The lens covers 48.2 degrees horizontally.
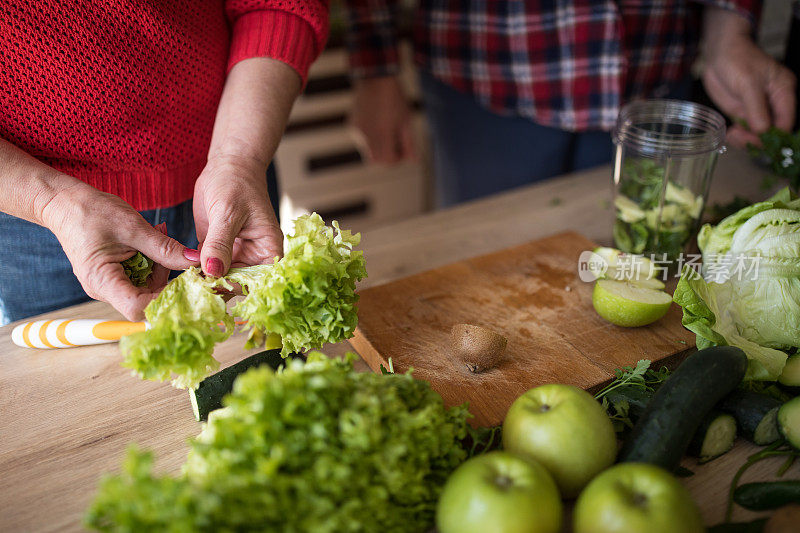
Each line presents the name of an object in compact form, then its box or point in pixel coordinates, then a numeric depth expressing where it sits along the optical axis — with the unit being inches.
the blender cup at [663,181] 36.7
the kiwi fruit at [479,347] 30.6
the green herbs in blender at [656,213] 37.1
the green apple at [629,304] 32.4
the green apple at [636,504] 23.3
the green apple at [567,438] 25.8
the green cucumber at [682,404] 26.2
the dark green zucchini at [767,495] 26.1
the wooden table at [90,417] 27.3
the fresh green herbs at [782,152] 40.2
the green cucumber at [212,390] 29.4
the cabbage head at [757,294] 30.2
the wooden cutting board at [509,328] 30.9
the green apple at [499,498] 23.4
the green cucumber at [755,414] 27.8
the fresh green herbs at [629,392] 28.8
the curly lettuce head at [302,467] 22.1
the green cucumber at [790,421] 27.2
